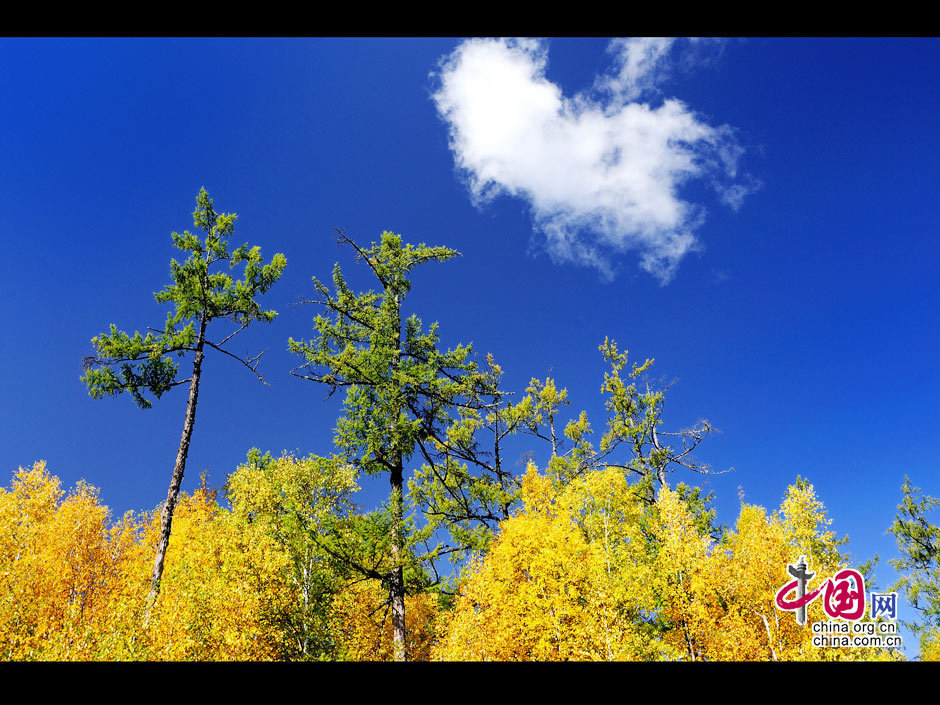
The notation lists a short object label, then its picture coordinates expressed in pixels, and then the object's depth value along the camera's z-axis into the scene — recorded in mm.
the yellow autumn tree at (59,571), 11156
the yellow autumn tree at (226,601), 12195
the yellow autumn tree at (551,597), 14883
